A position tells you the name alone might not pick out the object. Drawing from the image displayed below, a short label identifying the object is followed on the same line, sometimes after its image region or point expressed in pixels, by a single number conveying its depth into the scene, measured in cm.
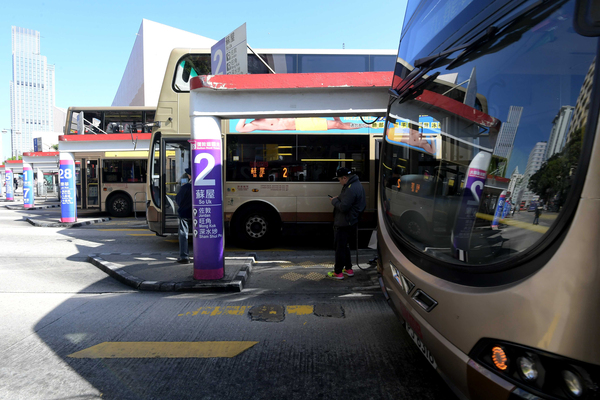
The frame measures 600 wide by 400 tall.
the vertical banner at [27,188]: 2073
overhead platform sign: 505
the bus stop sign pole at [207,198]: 527
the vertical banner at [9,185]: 2995
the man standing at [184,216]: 658
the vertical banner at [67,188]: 1204
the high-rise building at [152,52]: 3372
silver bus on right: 148
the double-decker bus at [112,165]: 1468
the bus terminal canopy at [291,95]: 504
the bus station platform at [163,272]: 541
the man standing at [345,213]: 557
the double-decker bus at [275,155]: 825
